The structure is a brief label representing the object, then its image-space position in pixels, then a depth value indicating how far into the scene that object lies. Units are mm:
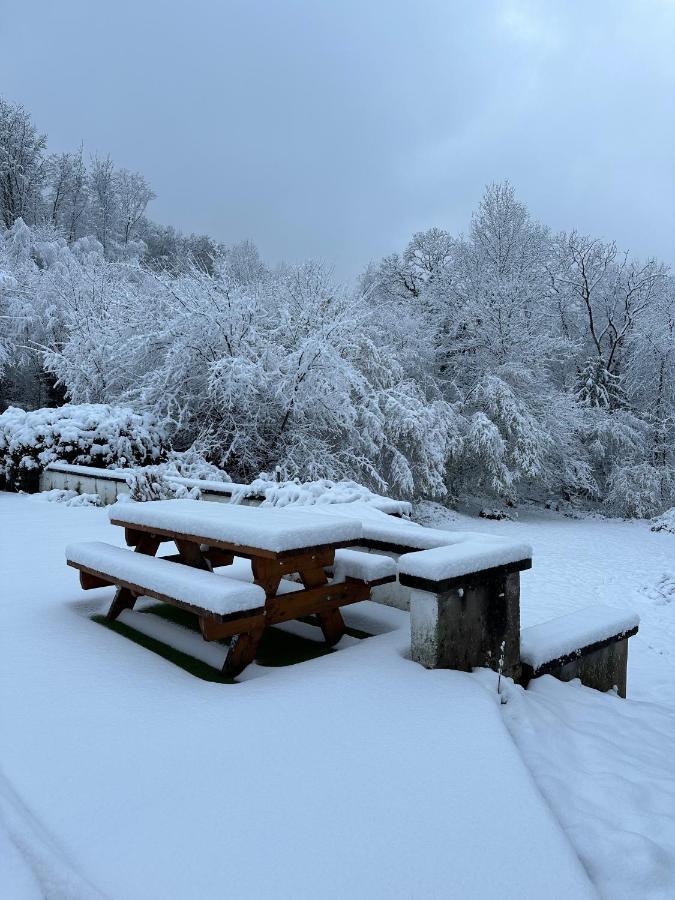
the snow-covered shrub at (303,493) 7230
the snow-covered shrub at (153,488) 7746
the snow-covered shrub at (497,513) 17156
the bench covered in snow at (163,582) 2619
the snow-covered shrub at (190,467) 9791
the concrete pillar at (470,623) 2807
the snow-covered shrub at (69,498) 8242
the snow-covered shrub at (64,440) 9438
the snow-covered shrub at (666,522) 14406
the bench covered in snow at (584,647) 3230
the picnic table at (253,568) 2717
